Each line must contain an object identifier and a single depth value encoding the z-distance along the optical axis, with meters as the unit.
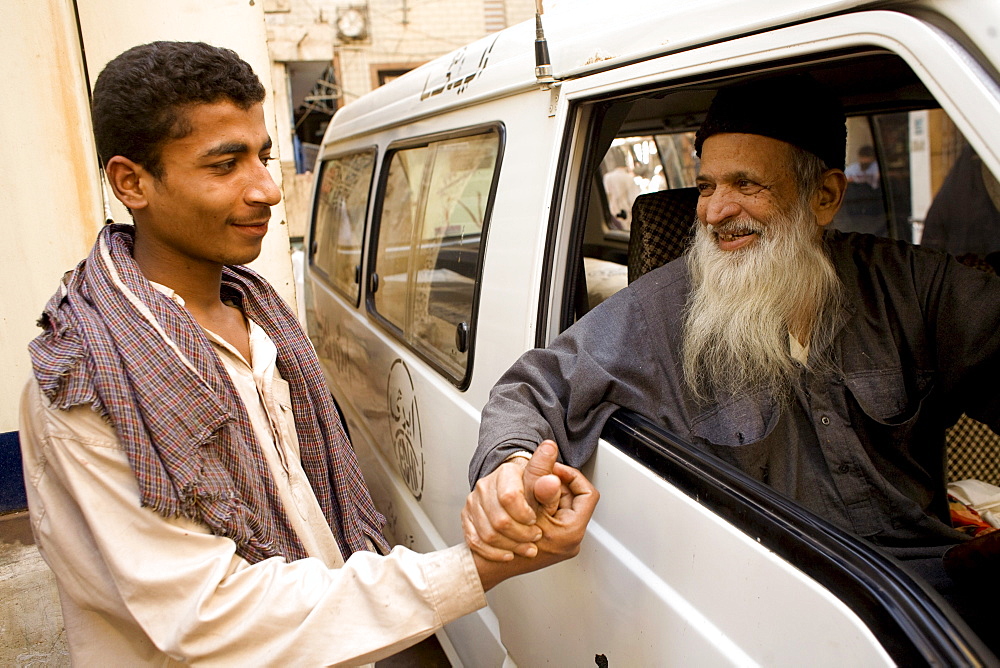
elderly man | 1.80
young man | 1.30
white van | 1.14
